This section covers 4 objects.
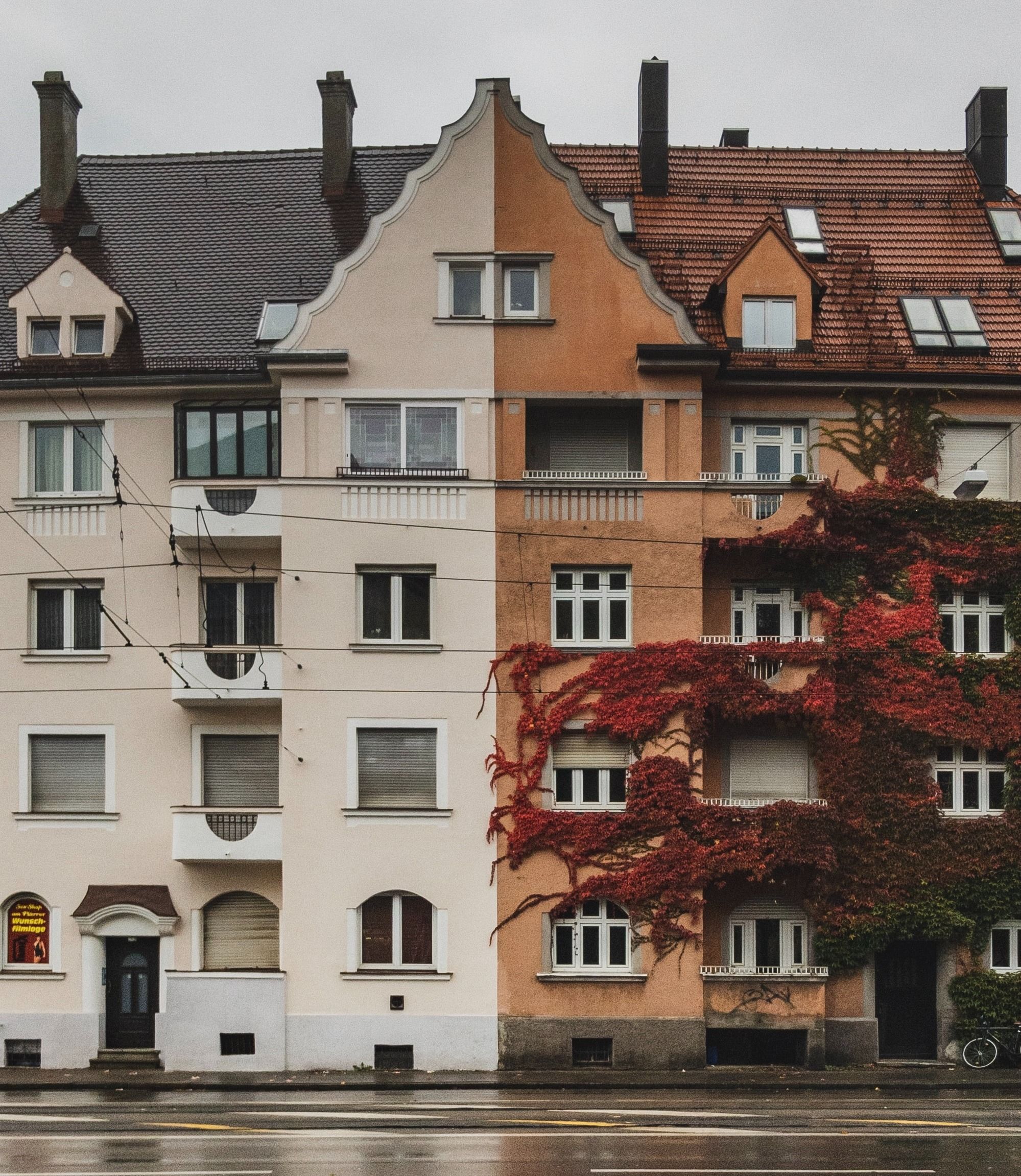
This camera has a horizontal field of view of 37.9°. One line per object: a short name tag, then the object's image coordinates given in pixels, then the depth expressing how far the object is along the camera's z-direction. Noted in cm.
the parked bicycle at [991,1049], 2812
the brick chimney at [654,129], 3447
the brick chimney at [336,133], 3444
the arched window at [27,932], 2912
